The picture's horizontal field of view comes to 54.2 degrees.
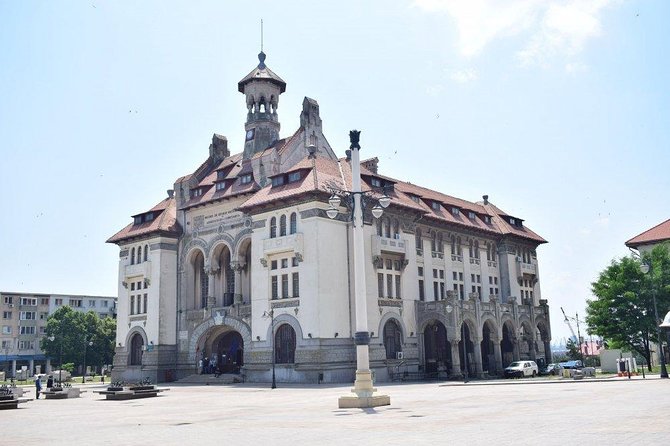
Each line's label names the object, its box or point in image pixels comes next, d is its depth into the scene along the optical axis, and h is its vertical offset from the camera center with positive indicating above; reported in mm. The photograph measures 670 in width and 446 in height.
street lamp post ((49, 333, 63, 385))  95394 +1095
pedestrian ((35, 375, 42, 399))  41156 -2264
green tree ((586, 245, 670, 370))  53938 +2456
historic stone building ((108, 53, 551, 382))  49375 +5818
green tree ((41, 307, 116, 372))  96062 +1693
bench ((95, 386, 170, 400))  36531 -2437
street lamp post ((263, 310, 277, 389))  49612 +1347
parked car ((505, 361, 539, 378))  55562 -2830
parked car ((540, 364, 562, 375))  59250 -3142
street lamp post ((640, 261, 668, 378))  39872 -1542
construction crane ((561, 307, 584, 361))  82375 +397
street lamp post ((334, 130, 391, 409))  24562 +1514
